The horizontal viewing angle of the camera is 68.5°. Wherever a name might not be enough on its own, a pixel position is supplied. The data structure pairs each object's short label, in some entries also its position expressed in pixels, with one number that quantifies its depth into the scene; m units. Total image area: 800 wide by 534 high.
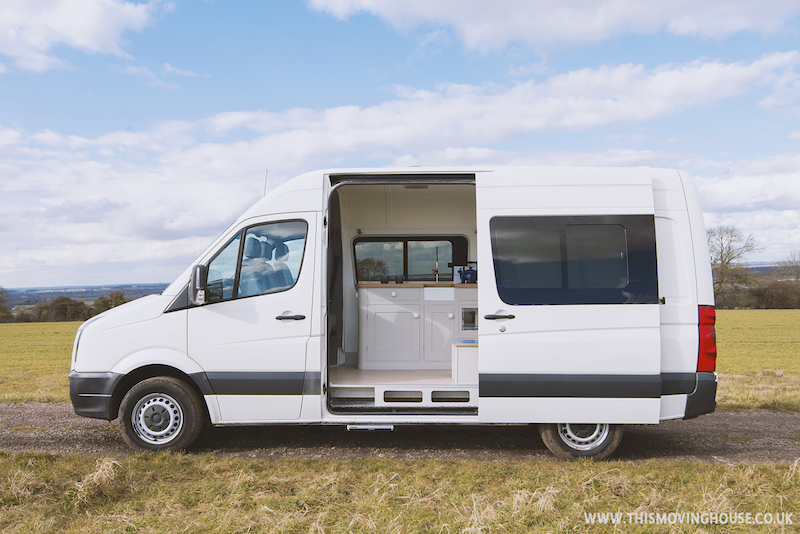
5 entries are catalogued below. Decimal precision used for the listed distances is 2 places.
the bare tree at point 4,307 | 39.50
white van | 5.17
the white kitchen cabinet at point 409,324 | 7.38
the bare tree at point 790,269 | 41.00
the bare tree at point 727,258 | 38.47
